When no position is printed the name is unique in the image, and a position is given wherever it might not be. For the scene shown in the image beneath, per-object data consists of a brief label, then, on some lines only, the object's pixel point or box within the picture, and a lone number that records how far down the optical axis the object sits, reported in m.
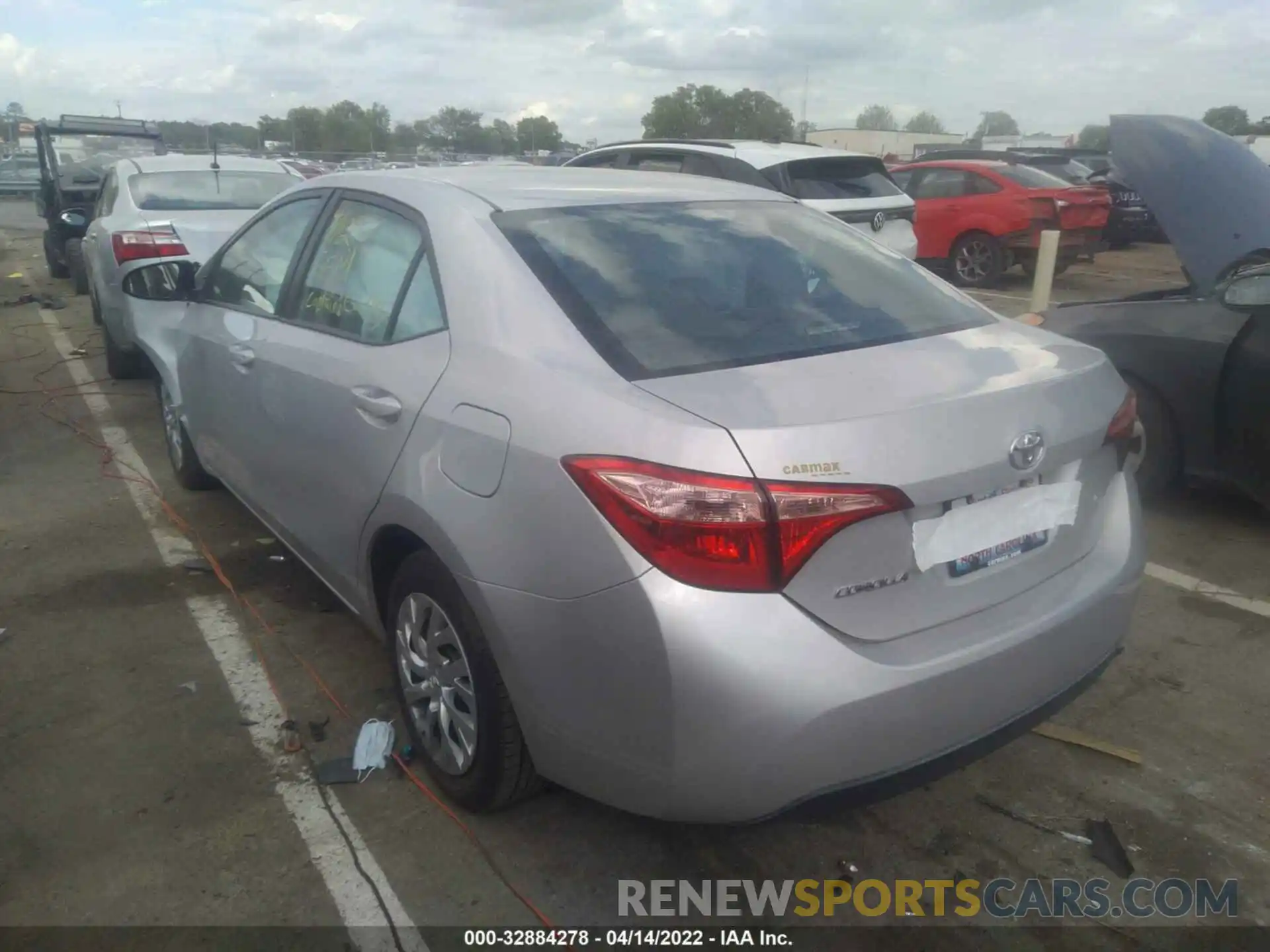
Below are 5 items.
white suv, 8.50
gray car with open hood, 4.27
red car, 12.68
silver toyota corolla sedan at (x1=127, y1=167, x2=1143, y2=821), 2.02
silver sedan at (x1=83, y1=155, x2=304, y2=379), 7.20
